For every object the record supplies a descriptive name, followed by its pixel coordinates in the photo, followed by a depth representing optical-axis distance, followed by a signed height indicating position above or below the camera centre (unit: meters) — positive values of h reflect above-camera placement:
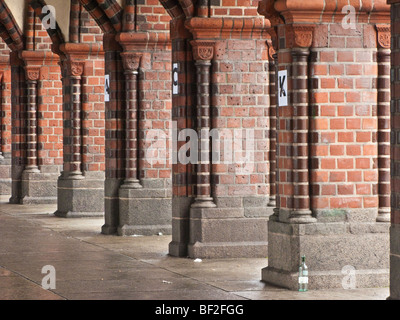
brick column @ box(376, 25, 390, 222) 10.63 +0.53
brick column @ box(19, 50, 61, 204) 22.14 +0.66
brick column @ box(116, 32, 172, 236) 15.65 +0.45
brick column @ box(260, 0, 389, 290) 10.28 +0.21
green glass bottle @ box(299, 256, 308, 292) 9.99 -1.00
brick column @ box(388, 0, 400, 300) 7.96 +0.14
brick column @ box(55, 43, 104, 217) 18.80 +0.51
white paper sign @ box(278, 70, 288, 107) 10.45 +0.79
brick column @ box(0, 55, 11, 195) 26.61 +1.09
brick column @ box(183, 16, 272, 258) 12.95 +0.39
